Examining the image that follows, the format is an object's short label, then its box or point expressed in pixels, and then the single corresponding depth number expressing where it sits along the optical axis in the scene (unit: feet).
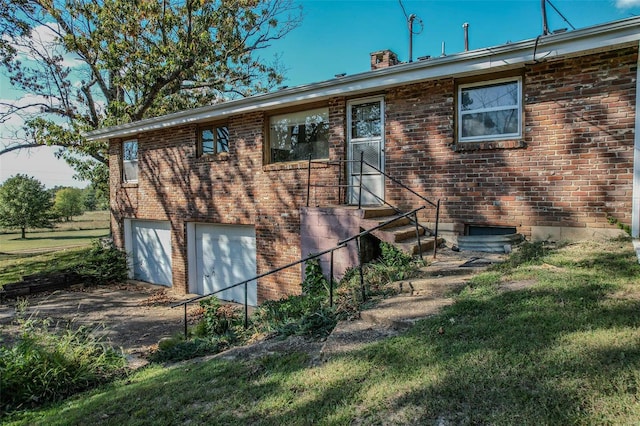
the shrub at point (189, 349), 16.48
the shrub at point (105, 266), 41.19
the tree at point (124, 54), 48.06
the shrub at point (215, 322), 20.26
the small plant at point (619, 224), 18.79
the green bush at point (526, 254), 17.23
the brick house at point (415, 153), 19.25
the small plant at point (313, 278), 23.71
